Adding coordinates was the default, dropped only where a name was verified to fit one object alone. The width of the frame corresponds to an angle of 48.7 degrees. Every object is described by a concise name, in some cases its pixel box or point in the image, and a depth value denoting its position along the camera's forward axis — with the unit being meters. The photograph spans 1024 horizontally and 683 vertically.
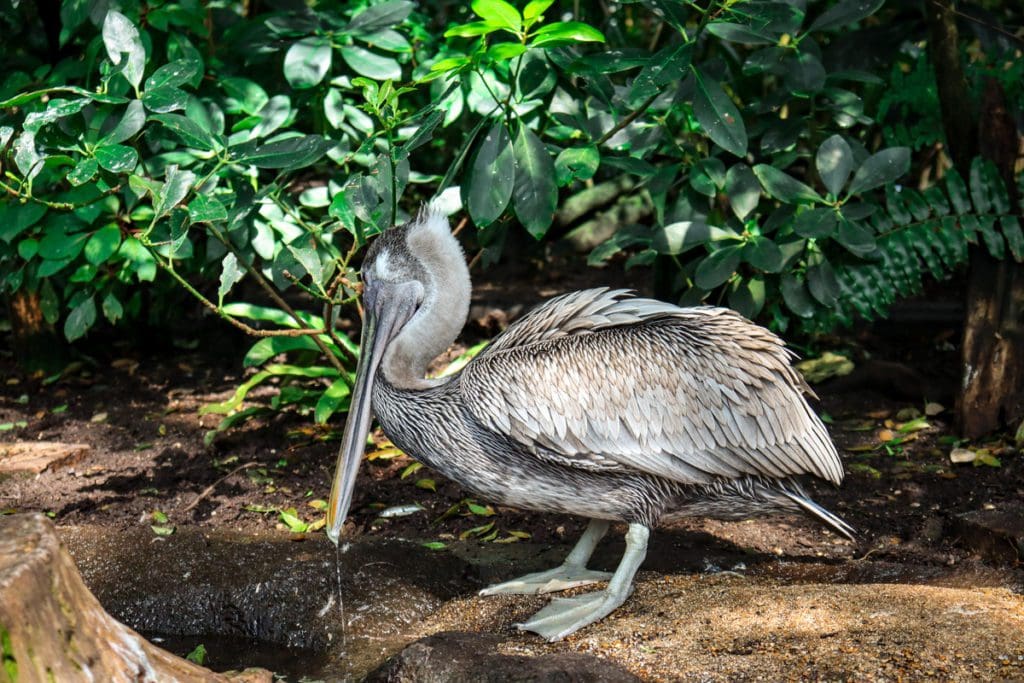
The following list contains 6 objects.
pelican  4.20
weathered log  2.66
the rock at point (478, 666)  3.51
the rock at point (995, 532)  4.52
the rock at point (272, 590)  4.42
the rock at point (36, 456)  5.84
